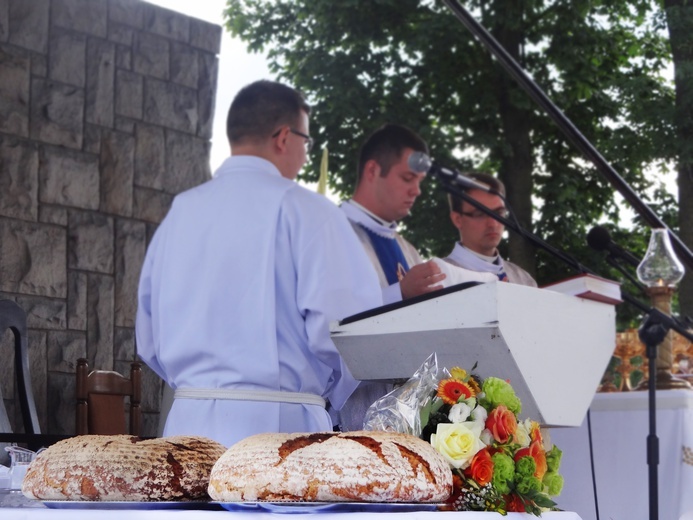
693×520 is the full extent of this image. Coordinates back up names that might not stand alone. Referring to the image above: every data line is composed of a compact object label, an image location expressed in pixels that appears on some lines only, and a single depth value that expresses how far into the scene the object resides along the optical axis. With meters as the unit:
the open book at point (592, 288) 5.51
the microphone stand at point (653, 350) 4.16
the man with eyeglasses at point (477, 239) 9.14
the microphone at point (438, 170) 5.16
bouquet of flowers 2.38
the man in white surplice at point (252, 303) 4.45
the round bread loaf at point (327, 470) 2.09
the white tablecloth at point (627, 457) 6.17
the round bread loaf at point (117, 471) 2.26
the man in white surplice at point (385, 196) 7.76
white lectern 3.72
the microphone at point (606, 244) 5.43
